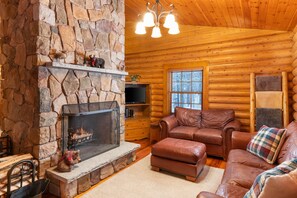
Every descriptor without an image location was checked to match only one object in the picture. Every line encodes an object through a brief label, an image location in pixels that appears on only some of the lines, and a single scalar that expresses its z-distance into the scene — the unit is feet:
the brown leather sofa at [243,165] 5.49
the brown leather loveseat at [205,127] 11.99
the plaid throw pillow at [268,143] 7.60
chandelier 8.27
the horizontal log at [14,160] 7.06
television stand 16.07
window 16.24
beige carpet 8.04
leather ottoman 9.08
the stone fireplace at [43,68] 7.86
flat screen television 16.80
